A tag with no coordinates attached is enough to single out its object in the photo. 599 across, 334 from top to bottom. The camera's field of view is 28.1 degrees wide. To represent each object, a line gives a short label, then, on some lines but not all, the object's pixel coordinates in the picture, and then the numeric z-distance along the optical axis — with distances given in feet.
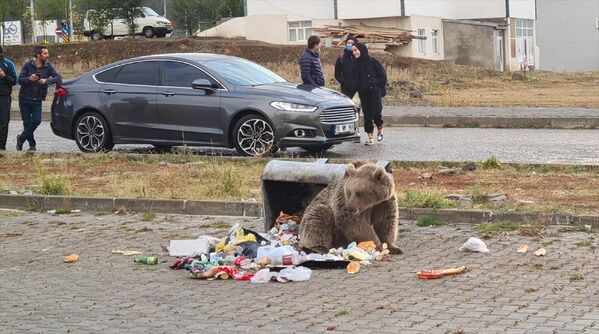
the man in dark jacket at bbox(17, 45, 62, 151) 68.69
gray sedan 64.03
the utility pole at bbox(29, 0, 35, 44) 235.28
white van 231.91
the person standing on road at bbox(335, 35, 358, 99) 72.13
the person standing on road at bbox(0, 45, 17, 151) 68.28
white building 223.10
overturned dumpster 36.94
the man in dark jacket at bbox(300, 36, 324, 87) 74.28
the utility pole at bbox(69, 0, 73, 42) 240.73
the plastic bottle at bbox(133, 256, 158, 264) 34.63
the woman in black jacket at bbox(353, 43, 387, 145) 71.56
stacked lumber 214.48
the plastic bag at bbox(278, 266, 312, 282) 31.48
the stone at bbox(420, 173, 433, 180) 52.16
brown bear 33.27
